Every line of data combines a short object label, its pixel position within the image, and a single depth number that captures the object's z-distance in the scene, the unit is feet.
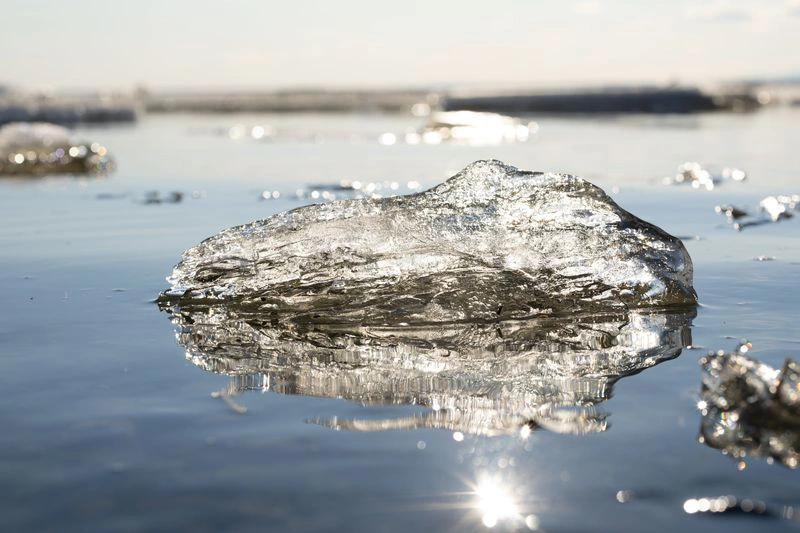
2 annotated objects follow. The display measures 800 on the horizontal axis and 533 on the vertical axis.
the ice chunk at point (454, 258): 11.94
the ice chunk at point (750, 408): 7.01
